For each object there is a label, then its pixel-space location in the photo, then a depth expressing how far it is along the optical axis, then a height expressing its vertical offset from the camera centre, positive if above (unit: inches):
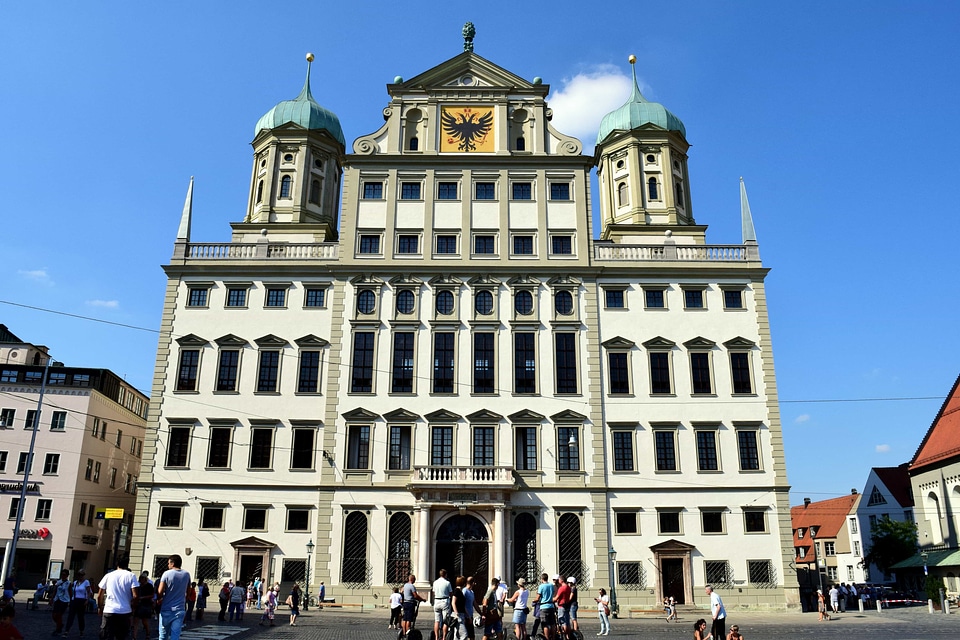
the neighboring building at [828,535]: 3257.9 +115.7
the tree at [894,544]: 2438.5 +58.0
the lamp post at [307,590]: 1414.9 -49.9
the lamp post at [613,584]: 1443.7 -38.8
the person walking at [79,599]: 880.3 -41.8
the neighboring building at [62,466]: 1995.6 +246.6
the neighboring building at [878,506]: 2908.5 +209.4
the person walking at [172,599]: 528.7 -24.7
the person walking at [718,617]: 782.5 -52.9
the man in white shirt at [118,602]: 519.8 -26.1
